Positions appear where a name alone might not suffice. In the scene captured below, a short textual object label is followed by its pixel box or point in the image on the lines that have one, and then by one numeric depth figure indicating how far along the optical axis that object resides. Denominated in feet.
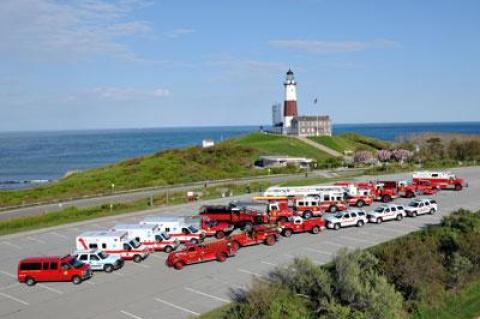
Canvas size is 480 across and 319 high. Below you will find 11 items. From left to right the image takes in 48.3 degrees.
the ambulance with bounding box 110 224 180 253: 94.73
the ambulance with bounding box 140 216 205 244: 99.45
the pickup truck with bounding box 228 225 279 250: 95.20
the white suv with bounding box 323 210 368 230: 108.78
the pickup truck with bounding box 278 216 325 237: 103.71
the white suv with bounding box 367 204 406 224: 113.29
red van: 78.79
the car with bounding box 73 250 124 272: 84.07
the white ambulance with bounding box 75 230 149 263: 89.81
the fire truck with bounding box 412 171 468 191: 151.84
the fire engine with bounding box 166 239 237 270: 85.20
